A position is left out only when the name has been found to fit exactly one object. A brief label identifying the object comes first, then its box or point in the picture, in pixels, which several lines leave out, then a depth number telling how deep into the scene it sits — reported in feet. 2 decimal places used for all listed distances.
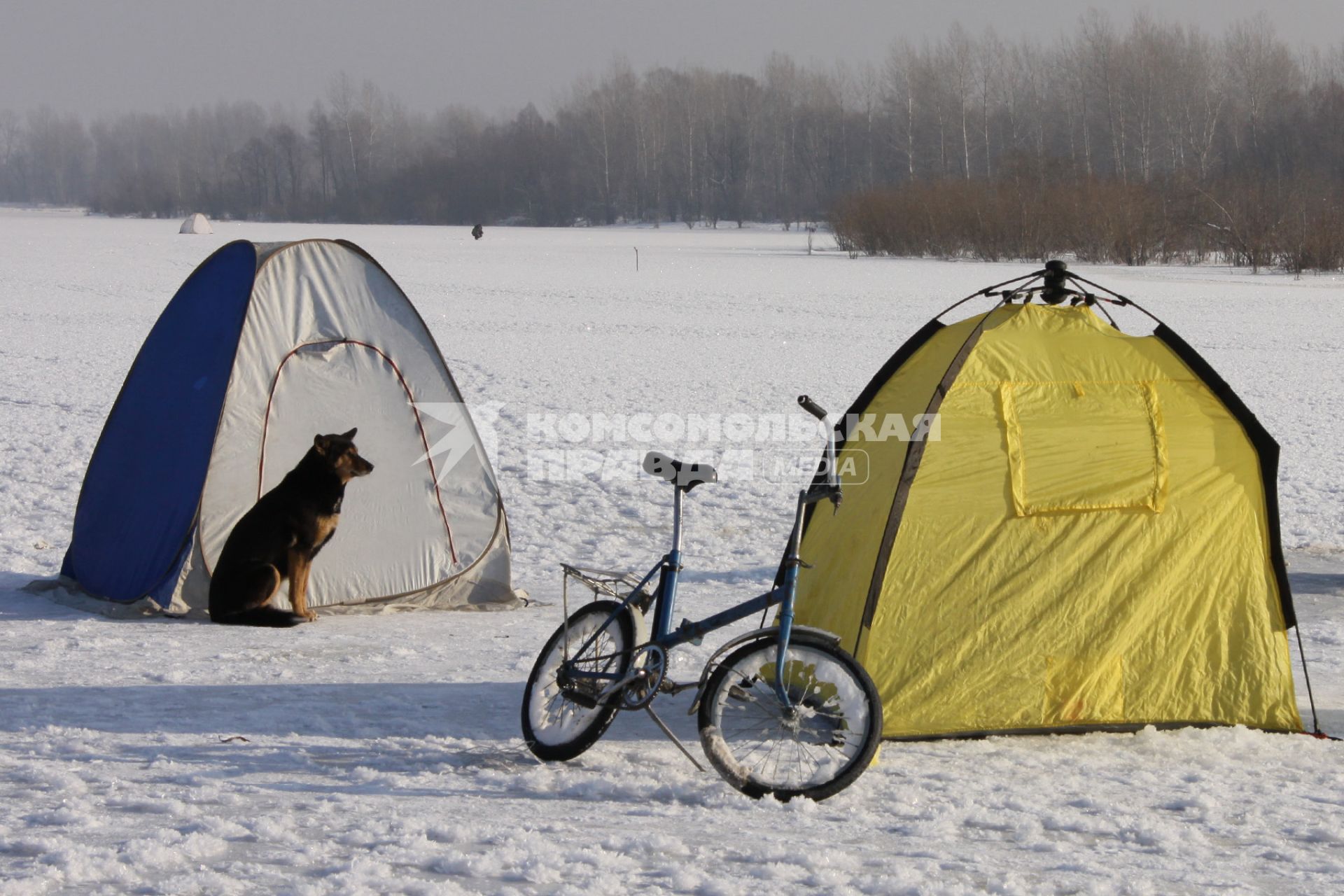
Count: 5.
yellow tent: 34.40
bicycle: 29.35
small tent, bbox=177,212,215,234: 394.32
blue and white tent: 48.91
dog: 46.26
